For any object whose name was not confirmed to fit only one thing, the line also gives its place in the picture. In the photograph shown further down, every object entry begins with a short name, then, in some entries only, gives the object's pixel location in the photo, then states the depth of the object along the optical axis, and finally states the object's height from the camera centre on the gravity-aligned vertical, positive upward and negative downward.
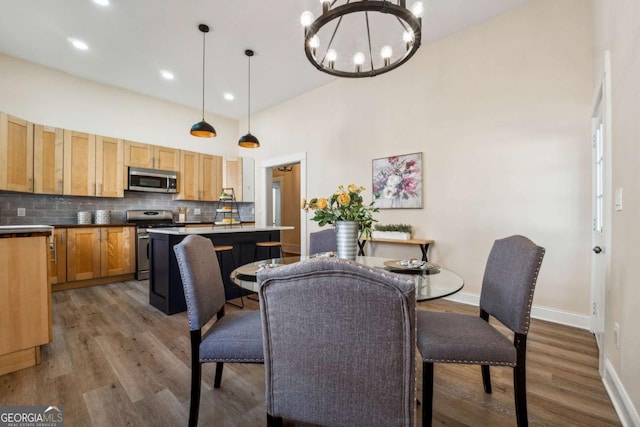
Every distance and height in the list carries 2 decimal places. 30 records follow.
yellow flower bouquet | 1.82 +0.02
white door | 1.86 +0.07
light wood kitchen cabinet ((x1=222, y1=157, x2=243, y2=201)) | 6.05 +0.83
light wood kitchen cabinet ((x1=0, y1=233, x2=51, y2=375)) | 1.92 -0.62
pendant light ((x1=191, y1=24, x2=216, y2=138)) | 3.57 +1.07
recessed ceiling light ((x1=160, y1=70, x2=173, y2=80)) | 4.39 +2.20
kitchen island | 3.03 -0.54
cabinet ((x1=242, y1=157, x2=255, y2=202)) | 6.14 +0.76
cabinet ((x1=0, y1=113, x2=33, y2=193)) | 3.48 +0.77
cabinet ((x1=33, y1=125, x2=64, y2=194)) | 3.91 +0.77
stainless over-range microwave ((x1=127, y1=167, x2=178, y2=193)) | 4.81 +0.59
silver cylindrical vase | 1.80 -0.16
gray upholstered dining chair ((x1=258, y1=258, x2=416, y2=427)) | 0.79 -0.38
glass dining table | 1.33 -0.36
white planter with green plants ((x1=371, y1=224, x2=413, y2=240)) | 3.67 -0.23
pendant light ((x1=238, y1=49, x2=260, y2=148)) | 3.92 +1.04
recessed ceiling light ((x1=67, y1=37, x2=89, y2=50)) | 3.61 +2.21
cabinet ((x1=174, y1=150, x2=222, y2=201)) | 5.47 +0.75
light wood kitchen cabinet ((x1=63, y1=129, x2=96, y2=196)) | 4.18 +0.76
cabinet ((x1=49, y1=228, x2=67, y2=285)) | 3.86 -0.62
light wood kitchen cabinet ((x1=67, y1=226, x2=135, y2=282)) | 4.04 -0.58
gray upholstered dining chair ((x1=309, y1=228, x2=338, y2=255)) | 2.63 -0.26
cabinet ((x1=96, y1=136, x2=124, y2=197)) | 4.49 +0.76
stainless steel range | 4.60 -0.21
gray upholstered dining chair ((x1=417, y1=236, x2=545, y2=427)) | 1.28 -0.59
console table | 3.46 -0.36
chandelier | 1.58 +2.16
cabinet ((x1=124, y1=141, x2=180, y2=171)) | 4.80 +1.03
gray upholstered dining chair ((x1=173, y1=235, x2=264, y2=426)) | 1.33 -0.59
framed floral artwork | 3.74 +0.46
